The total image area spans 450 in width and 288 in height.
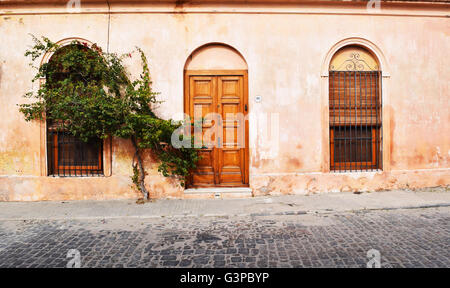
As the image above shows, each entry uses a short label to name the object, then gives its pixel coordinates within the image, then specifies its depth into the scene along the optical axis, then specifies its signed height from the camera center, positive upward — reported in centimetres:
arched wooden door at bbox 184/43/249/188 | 683 +90
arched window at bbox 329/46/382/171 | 716 +90
